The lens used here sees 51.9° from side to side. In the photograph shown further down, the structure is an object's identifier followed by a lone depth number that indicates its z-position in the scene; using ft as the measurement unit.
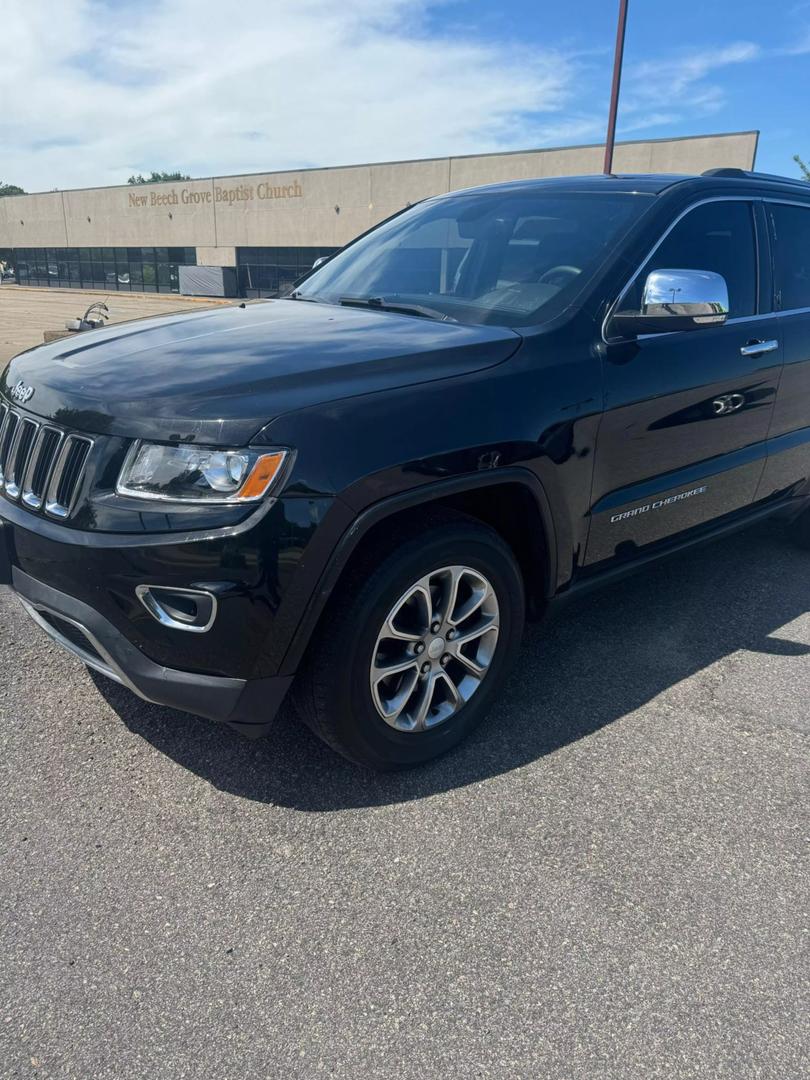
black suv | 7.18
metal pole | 46.47
